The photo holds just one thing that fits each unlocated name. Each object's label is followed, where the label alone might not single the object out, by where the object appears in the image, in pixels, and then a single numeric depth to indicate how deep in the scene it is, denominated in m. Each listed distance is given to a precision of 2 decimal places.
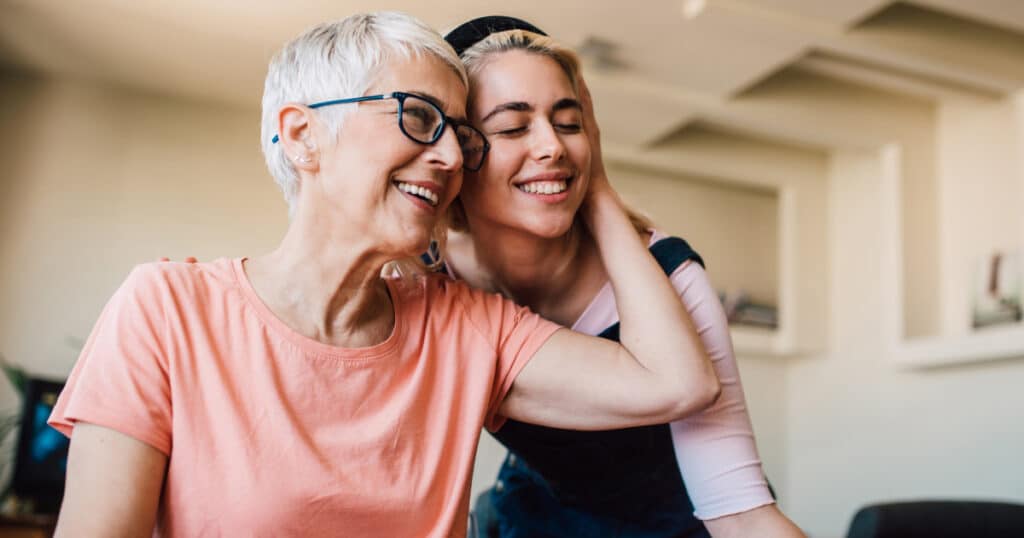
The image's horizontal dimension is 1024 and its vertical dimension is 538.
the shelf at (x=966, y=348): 3.82
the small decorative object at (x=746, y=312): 5.32
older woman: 0.99
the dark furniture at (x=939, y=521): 1.83
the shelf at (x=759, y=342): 5.25
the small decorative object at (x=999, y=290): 4.02
